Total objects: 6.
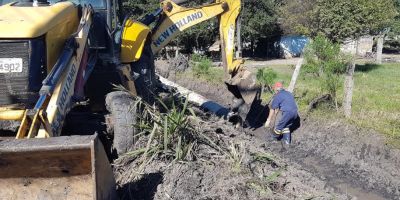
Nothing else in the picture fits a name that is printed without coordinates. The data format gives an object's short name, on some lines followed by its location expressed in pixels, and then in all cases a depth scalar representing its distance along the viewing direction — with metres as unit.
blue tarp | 41.28
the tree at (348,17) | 23.31
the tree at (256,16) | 34.91
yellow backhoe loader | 4.77
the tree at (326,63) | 11.12
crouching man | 9.91
